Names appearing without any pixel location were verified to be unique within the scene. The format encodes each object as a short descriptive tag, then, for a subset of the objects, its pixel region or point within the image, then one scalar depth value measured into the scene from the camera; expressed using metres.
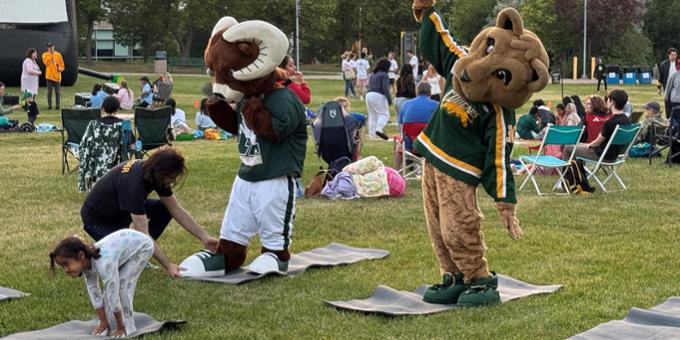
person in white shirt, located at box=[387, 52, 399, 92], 31.84
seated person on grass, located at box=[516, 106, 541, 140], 18.12
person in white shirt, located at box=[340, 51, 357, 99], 34.25
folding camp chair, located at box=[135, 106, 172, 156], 15.50
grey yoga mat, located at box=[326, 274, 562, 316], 7.16
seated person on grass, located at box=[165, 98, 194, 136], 20.61
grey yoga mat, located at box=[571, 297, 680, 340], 6.33
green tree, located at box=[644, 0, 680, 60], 64.88
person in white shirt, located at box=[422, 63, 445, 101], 22.89
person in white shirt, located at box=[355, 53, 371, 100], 34.19
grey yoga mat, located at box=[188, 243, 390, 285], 8.27
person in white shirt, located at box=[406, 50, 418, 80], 33.31
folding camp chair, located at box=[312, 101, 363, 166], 13.36
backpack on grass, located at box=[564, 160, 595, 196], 13.20
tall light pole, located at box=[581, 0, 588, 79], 53.35
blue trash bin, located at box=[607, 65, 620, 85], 50.50
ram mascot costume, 8.26
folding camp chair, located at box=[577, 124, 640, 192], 13.12
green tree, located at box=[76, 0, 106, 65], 58.56
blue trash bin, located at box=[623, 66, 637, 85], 50.53
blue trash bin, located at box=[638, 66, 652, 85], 50.39
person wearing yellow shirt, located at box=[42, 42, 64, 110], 27.25
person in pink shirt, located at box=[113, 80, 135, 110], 26.52
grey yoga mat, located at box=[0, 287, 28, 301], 7.64
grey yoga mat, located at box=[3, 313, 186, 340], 6.53
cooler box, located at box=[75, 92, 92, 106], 23.78
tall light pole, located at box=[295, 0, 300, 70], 49.69
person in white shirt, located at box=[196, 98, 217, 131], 21.39
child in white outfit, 6.03
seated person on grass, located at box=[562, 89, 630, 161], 13.30
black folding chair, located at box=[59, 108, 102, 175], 14.98
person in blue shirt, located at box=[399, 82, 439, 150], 13.85
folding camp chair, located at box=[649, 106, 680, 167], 16.23
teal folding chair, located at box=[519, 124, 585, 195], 13.12
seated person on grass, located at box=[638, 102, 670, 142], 17.19
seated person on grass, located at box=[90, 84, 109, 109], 22.50
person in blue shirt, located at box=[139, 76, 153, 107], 25.94
